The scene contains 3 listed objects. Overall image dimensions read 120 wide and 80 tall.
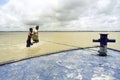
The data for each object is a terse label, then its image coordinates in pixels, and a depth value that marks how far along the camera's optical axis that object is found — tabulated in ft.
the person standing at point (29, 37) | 23.91
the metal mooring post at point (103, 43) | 8.51
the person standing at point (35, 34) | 26.37
